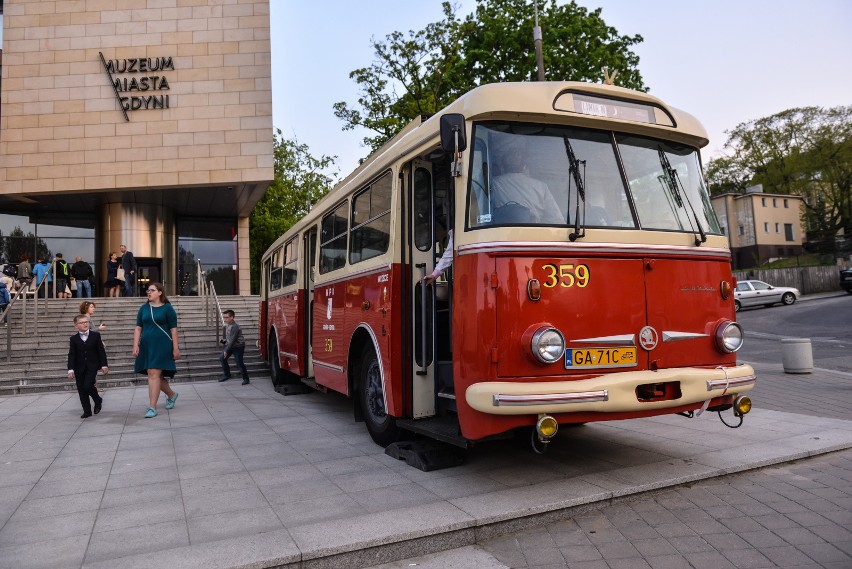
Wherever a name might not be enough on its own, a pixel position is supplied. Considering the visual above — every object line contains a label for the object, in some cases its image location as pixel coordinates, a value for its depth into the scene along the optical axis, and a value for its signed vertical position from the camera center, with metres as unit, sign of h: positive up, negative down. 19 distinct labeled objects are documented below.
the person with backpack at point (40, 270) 20.95 +1.67
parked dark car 31.89 +0.75
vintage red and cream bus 4.48 +0.27
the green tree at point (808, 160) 50.81 +11.71
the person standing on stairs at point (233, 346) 13.20 -0.68
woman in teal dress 8.68 -0.32
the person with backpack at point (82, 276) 22.55 +1.52
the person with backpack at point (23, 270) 22.84 +1.84
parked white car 29.48 +0.15
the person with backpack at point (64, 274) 21.05 +1.51
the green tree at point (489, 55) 24.62 +10.03
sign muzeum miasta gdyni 26.20 +9.82
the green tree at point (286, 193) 37.89 +7.24
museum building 25.52 +8.64
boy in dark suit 8.87 -0.54
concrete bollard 11.53 -1.10
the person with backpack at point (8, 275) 18.69 +1.55
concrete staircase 13.08 -0.71
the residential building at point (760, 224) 52.12 +6.18
